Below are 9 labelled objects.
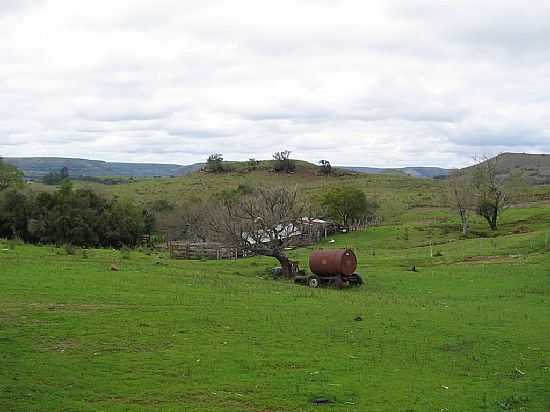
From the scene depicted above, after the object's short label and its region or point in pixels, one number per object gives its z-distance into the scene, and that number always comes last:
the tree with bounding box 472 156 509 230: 75.38
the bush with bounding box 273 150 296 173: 163.25
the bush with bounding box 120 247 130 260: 44.09
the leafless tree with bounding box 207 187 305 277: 42.25
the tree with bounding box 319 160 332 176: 163.12
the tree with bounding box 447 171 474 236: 73.44
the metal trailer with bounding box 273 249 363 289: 36.78
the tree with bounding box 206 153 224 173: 166.12
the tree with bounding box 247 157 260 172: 164.62
